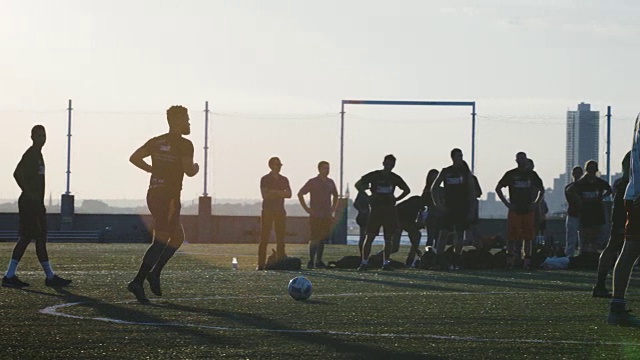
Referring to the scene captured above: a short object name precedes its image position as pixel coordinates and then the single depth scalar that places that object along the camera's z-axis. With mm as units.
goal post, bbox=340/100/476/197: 40250
